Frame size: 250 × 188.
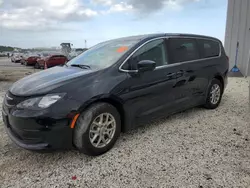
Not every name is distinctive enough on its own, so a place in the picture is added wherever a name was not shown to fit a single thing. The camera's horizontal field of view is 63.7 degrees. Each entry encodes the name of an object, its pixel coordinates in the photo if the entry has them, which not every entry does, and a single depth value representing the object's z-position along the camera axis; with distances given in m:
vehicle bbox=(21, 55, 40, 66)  21.06
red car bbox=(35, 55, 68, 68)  16.94
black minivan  2.30
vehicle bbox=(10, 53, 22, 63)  28.27
